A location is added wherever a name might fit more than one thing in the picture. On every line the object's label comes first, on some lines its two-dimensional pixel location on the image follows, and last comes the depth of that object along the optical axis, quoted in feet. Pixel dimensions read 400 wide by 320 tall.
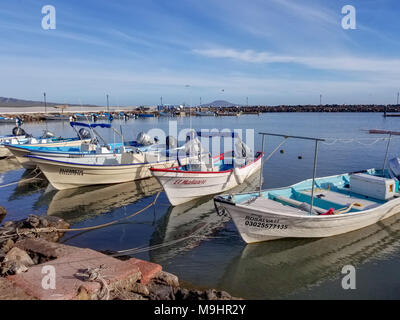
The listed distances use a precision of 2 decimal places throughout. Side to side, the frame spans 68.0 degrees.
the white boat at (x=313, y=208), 31.96
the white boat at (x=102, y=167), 58.13
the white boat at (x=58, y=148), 67.77
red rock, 20.45
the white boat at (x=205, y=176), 46.57
